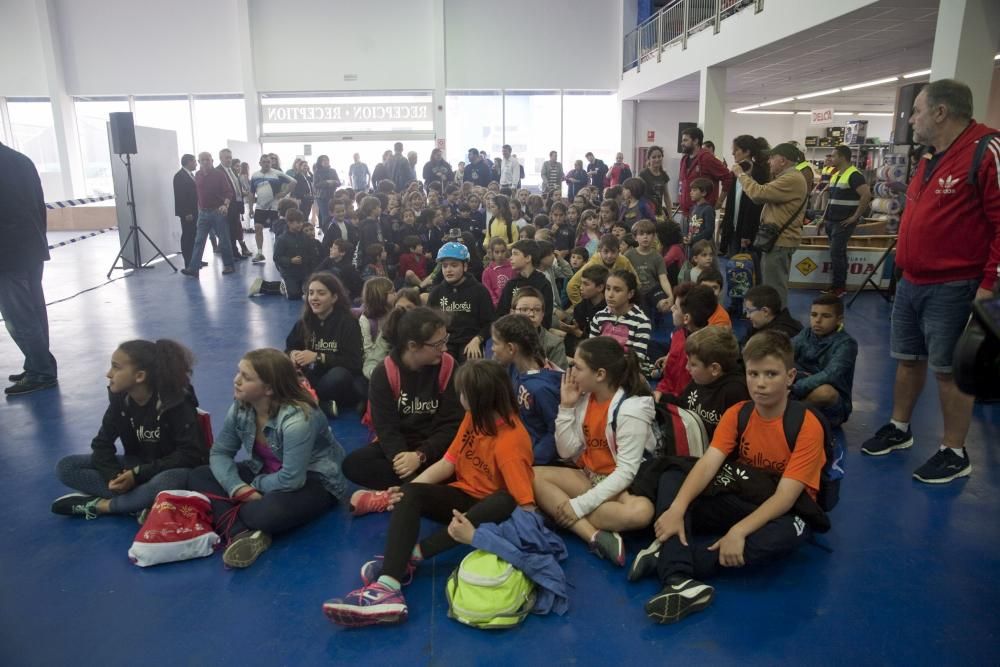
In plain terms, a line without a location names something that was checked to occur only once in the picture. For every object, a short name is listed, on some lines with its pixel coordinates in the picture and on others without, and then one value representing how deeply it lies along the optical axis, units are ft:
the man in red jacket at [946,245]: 9.77
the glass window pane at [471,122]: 60.29
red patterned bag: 8.84
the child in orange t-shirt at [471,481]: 8.18
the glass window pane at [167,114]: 59.26
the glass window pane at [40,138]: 59.31
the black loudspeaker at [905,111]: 20.56
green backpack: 7.55
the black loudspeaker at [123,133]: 29.84
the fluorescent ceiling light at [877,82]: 46.97
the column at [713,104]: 37.91
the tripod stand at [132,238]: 31.51
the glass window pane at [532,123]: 61.26
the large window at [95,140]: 59.47
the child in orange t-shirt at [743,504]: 8.10
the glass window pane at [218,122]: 59.26
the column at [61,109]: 55.72
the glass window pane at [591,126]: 62.03
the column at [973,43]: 18.44
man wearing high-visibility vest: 23.35
